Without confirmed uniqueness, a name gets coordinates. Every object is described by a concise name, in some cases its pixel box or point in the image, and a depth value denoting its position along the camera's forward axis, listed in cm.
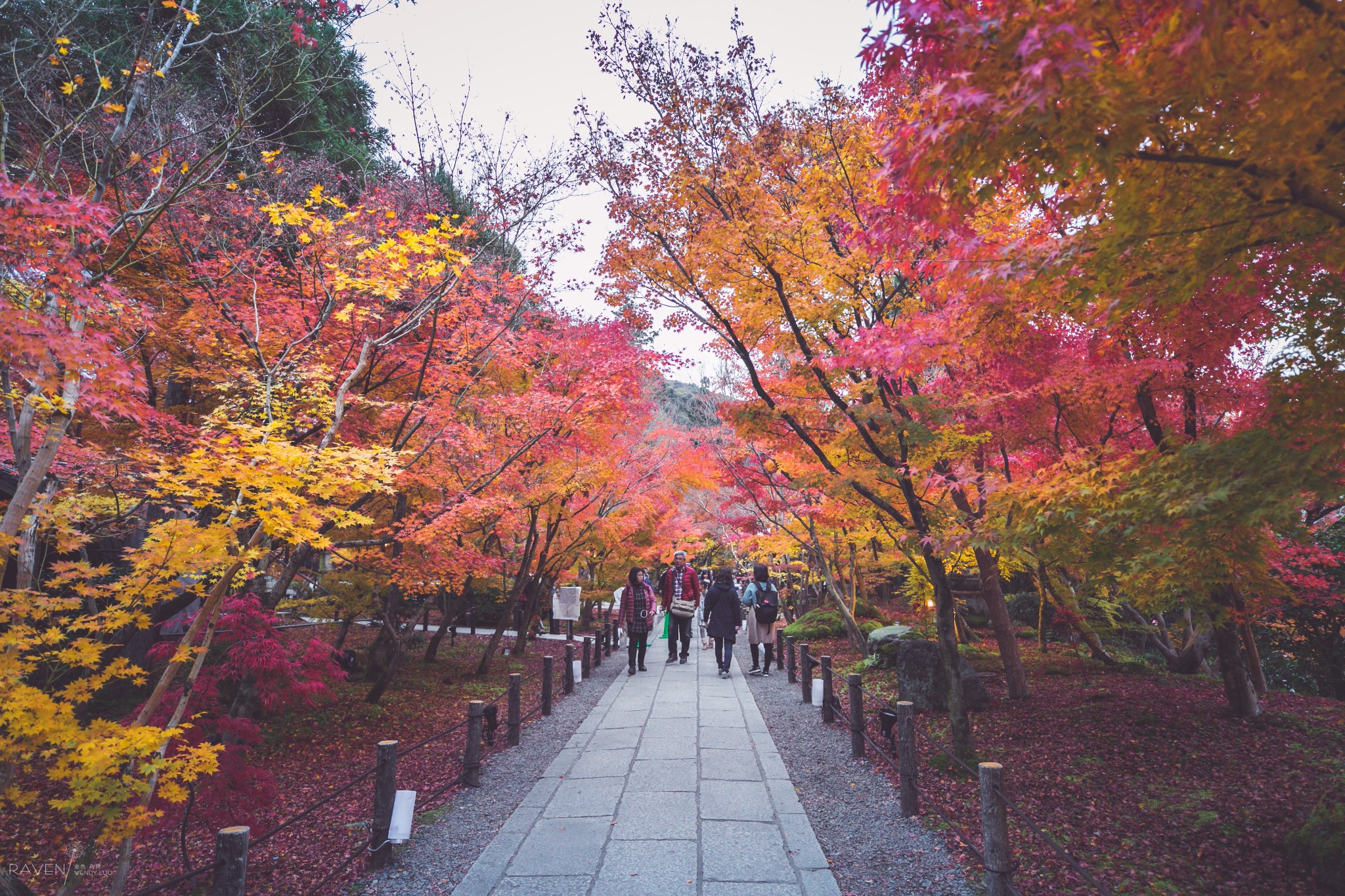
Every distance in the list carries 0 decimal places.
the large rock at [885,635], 1135
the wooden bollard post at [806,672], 896
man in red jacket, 1110
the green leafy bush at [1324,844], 381
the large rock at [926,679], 807
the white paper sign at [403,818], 420
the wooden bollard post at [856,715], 628
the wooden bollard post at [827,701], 778
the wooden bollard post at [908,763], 486
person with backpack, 1124
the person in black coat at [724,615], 1083
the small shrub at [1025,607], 1656
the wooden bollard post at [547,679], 830
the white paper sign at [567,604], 2044
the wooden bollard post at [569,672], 995
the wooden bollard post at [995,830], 354
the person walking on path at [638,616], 1102
